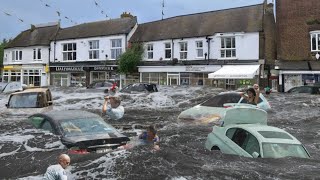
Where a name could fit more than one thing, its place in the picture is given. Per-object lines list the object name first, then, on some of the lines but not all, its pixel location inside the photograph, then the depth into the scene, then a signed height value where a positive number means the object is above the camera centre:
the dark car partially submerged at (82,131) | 8.20 -0.81
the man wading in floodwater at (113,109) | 12.27 -0.48
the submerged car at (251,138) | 8.21 -0.95
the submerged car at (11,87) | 29.49 +0.41
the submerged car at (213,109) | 13.51 -0.54
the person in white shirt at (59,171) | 5.95 -1.12
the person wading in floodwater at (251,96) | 10.94 -0.09
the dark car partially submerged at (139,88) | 26.56 +0.30
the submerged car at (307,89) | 24.88 +0.21
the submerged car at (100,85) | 31.43 +0.59
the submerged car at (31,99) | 14.77 -0.23
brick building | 31.67 +4.03
